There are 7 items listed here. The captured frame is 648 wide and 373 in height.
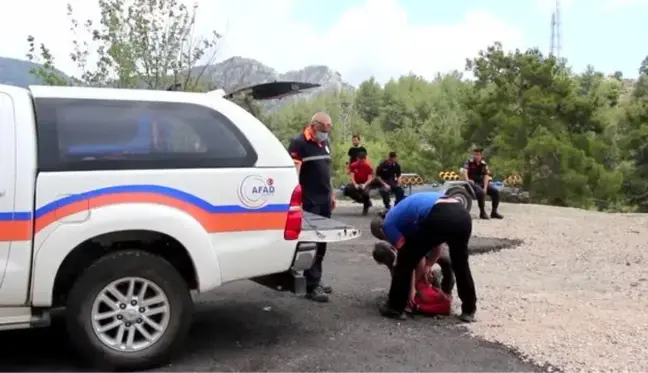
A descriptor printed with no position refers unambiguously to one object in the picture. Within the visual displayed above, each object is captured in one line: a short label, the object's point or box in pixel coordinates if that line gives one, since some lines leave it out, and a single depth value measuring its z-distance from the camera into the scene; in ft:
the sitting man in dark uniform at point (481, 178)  49.39
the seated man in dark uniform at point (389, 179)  49.70
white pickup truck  15.66
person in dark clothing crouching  20.57
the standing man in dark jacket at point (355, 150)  50.48
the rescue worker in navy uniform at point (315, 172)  23.27
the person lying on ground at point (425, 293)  21.79
